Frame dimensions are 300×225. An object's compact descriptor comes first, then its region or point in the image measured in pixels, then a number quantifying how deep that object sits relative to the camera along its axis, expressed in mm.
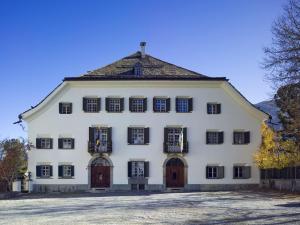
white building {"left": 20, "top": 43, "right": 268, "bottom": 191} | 28587
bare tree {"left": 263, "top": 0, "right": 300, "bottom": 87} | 19354
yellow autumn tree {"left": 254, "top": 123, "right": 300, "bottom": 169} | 24539
